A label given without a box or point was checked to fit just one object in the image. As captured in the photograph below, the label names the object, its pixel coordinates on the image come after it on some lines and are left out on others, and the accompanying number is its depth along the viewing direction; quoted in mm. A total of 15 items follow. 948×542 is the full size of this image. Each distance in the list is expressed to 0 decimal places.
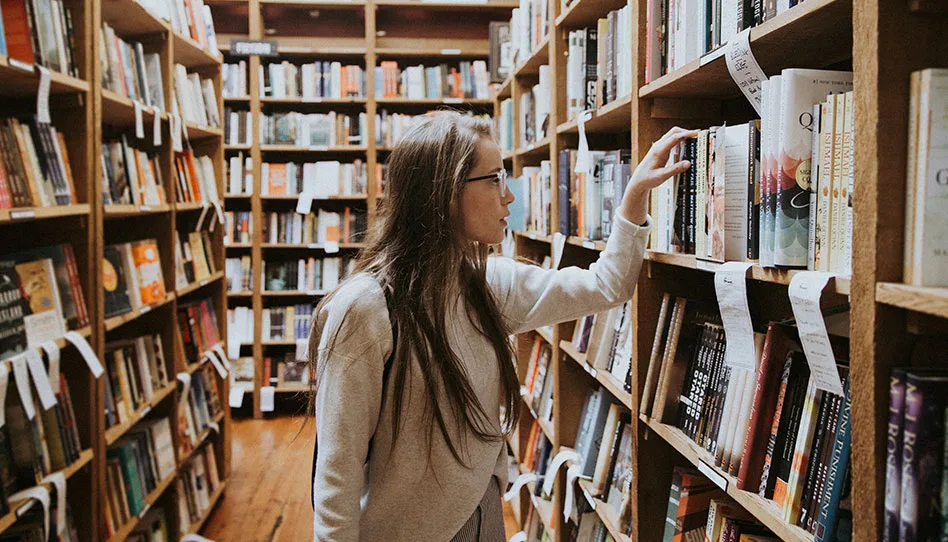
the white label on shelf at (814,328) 880
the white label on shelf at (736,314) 1090
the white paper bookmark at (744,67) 1090
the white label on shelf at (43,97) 1671
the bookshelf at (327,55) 5066
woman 1278
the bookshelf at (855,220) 753
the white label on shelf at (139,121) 2340
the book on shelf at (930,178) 732
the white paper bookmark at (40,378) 1687
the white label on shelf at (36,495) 1673
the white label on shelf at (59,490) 1770
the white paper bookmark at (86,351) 1890
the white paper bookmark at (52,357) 1760
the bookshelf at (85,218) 1894
